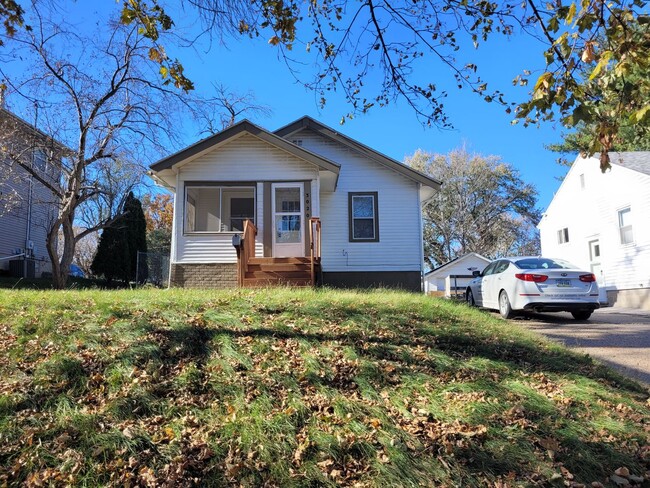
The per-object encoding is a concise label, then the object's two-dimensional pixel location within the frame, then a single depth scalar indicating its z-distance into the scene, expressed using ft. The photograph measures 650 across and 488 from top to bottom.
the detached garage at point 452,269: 106.32
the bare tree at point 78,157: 40.57
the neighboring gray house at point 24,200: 41.42
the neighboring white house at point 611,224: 52.90
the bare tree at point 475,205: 117.80
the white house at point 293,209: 39.88
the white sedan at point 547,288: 32.19
